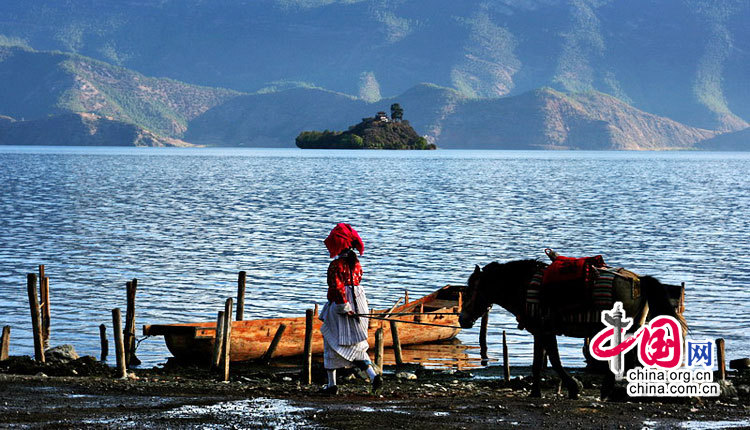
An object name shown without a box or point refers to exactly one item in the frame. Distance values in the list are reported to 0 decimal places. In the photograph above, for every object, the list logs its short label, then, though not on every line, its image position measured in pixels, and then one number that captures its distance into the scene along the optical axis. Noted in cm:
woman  1611
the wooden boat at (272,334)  2191
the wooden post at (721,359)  1852
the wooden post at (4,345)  2019
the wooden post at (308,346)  1923
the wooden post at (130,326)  2189
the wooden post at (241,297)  2405
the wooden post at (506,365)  2005
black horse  1488
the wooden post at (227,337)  1936
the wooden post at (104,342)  2303
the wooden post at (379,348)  2062
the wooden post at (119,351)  1880
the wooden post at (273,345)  2281
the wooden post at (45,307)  2294
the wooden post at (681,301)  1524
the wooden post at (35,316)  2070
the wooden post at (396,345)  2217
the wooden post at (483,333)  1805
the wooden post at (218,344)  1939
